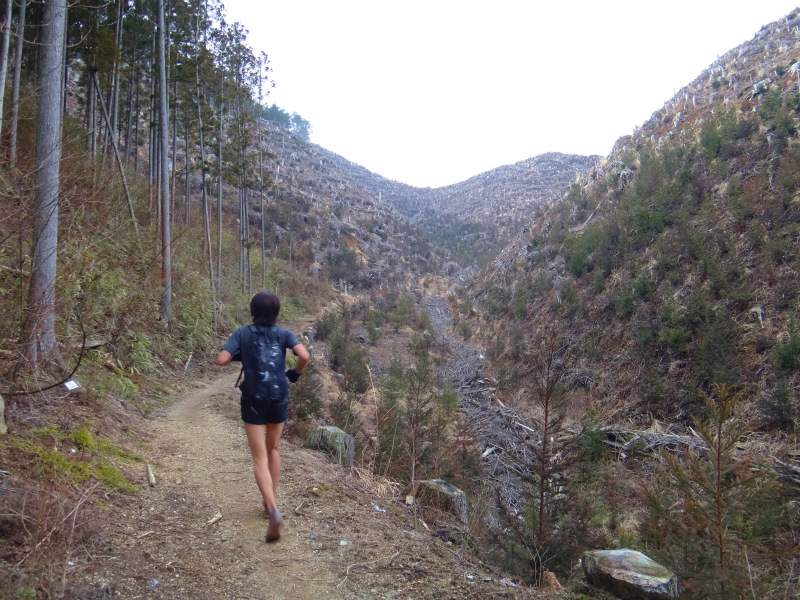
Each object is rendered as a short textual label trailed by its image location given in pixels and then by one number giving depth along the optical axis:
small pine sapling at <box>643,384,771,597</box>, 3.69
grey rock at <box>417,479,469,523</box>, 5.70
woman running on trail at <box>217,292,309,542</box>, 3.30
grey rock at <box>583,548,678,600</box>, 3.36
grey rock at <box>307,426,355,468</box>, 6.59
